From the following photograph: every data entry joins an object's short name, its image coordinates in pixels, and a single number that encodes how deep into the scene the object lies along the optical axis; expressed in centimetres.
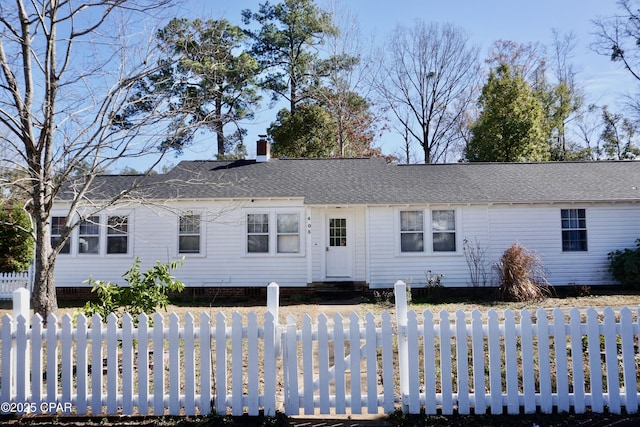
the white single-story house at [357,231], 1400
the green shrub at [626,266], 1312
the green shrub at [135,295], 570
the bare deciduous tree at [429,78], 3125
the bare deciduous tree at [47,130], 659
